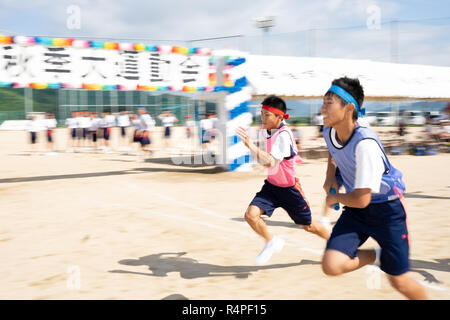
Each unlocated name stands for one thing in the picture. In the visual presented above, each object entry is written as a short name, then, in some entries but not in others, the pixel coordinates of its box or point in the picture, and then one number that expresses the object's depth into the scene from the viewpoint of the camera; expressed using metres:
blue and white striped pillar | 11.83
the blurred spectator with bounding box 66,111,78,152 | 18.20
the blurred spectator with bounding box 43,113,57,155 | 16.88
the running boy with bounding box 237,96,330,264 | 4.05
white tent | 13.12
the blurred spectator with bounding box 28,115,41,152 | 16.59
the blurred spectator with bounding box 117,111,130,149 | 18.09
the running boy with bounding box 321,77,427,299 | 2.52
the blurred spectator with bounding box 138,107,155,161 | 15.25
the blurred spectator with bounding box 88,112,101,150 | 18.31
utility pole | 29.15
